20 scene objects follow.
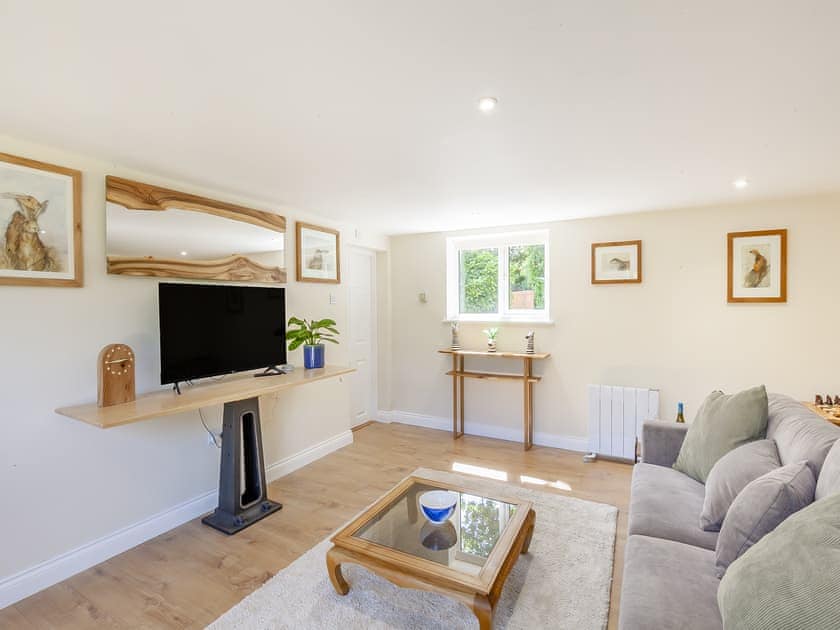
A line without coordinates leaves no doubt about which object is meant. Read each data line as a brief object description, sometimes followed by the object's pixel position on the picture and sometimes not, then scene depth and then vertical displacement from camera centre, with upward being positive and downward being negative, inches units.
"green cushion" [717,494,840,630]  35.0 -25.3
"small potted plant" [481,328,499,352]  168.1 -12.3
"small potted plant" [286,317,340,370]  129.6 -9.8
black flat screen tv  96.4 -5.2
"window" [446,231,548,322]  168.9 +13.1
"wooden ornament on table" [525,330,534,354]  159.9 -14.1
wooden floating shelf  78.6 -19.7
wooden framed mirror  96.0 +19.6
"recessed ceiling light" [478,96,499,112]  65.3 +32.9
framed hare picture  79.4 +17.6
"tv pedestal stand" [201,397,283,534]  104.9 -42.6
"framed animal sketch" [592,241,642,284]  147.3 +16.3
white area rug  72.3 -54.4
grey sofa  50.7 -37.0
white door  183.9 -10.6
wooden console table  158.1 -29.1
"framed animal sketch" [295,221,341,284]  144.1 +20.3
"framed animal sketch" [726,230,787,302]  127.7 +12.7
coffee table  63.6 -42.1
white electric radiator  143.3 -38.5
